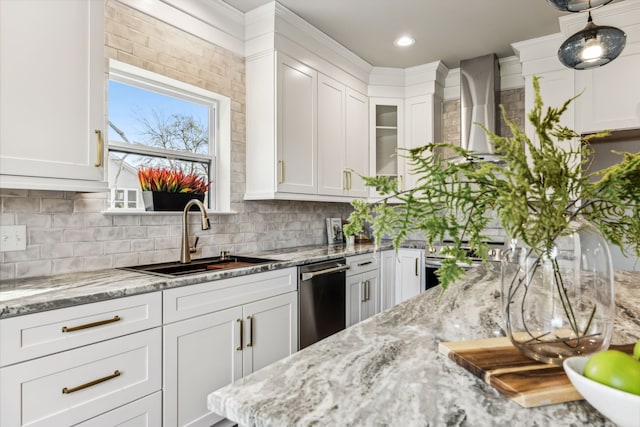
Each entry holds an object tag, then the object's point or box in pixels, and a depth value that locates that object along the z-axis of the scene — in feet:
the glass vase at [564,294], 2.35
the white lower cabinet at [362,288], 10.43
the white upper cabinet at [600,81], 9.75
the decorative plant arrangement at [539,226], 2.16
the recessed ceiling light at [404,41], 11.34
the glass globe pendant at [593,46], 5.62
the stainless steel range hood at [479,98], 12.48
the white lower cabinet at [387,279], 12.06
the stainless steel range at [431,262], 11.84
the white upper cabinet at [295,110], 9.65
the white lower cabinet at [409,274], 12.19
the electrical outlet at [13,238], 5.91
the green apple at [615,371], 1.78
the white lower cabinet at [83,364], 4.47
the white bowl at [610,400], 1.72
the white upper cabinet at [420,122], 13.38
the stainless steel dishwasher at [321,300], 8.70
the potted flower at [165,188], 7.95
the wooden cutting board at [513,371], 2.17
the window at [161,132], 7.77
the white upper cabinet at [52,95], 5.15
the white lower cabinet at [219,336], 6.14
